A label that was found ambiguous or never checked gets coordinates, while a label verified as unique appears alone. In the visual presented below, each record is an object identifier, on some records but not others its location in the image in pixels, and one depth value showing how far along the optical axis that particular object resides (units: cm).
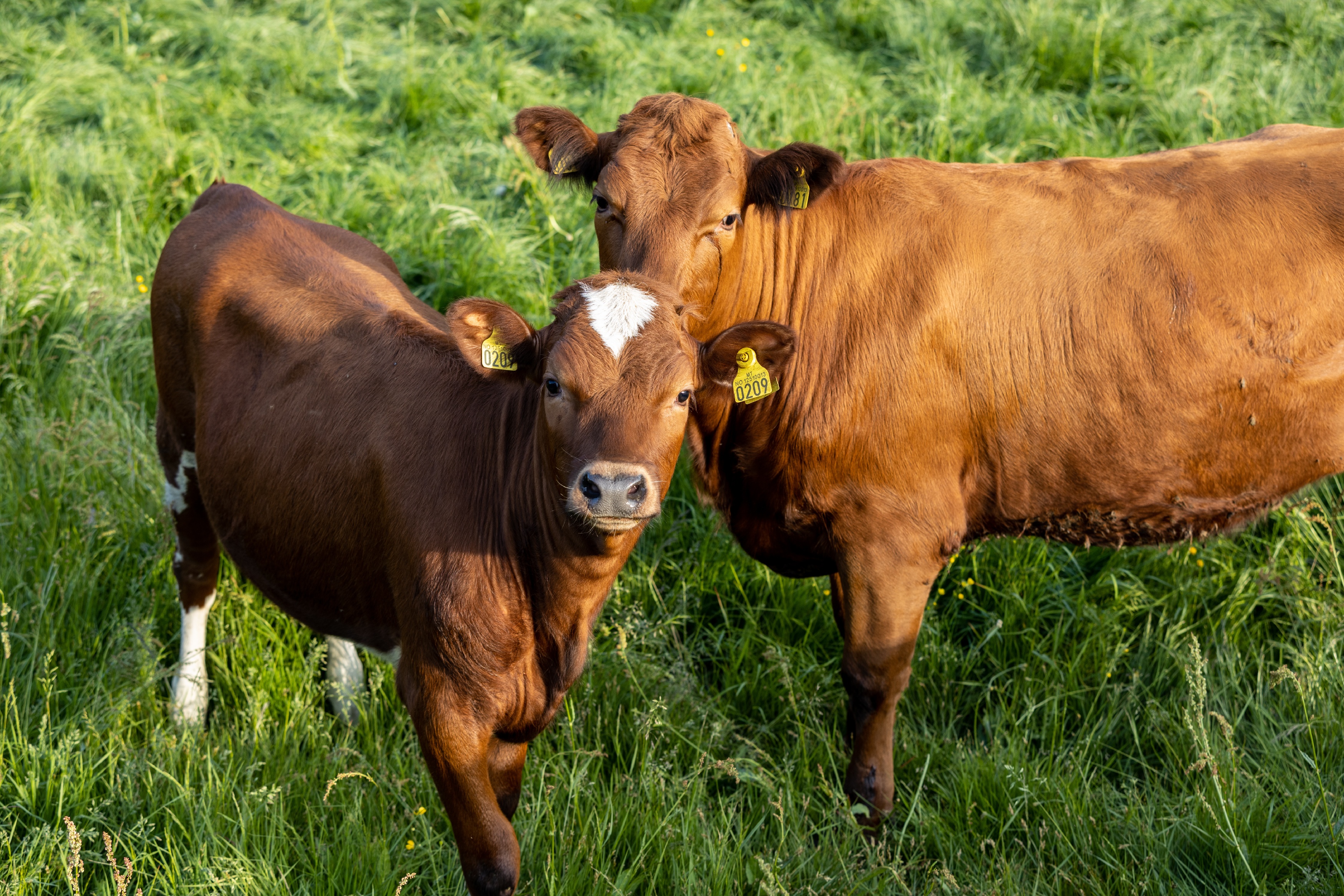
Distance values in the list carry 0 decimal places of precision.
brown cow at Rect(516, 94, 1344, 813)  785
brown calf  598
